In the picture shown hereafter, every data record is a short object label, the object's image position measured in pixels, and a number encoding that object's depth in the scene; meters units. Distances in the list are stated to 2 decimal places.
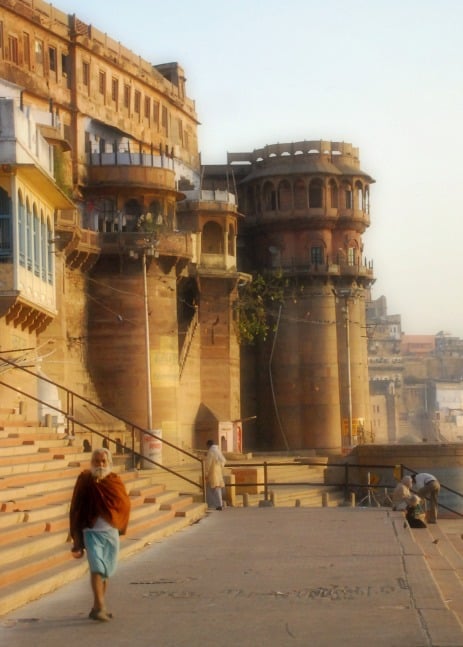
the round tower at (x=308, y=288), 64.75
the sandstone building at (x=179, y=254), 49.94
